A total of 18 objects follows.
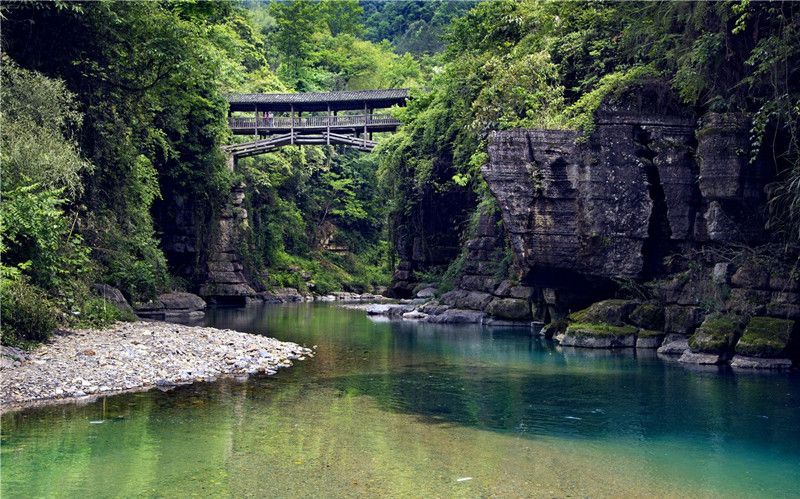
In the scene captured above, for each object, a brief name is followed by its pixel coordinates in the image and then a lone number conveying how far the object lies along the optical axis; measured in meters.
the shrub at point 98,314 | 19.91
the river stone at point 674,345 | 21.16
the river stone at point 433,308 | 32.88
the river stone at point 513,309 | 29.28
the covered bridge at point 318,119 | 47.84
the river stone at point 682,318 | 21.58
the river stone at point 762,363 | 18.72
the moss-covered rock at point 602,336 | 22.67
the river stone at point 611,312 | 23.31
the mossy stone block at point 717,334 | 19.70
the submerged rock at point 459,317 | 31.03
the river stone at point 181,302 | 33.34
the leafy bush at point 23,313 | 15.48
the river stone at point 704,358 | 19.50
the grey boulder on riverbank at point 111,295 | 23.20
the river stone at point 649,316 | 22.81
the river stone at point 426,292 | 38.17
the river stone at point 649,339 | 22.28
